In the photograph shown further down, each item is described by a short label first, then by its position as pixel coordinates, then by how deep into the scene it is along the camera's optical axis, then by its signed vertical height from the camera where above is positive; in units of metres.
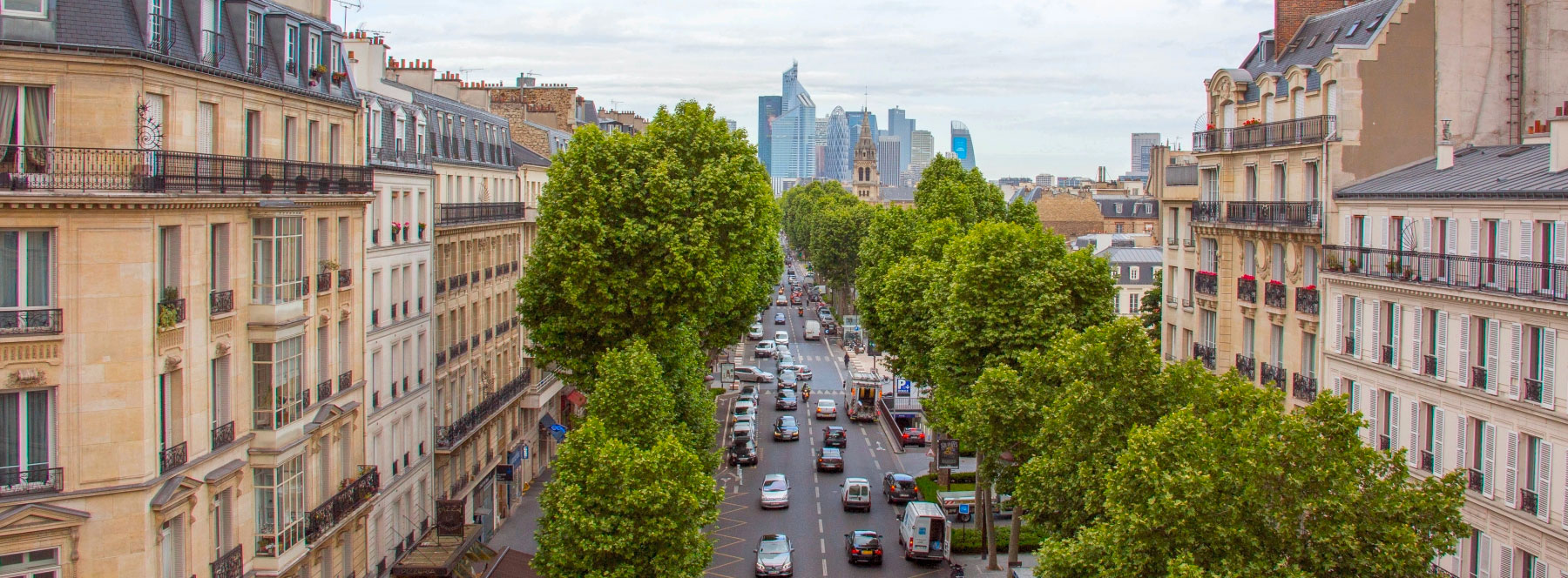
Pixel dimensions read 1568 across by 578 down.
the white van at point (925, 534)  45.88 -9.75
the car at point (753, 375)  92.31 -9.01
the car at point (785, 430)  71.25 -9.83
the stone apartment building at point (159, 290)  22.66 -0.98
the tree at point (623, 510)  32.19 -6.42
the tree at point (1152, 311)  61.62 -3.09
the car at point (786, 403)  82.00 -9.65
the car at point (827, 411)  78.75 -9.67
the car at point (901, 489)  55.91 -10.10
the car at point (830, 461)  62.53 -10.00
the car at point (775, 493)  54.38 -10.01
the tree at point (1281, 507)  22.91 -4.42
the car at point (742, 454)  64.19 -9.92
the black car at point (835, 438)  67.69 -9.68
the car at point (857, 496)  54.06 -9.99
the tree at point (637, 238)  43.50 +0.10
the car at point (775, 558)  43.03 -9.99
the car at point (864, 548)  45.47 -10.12
